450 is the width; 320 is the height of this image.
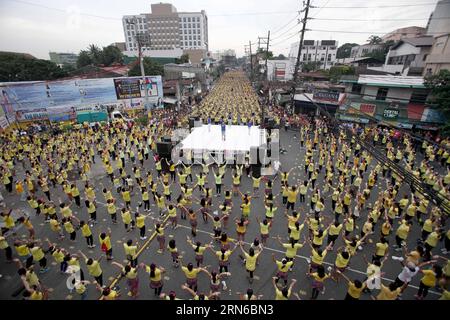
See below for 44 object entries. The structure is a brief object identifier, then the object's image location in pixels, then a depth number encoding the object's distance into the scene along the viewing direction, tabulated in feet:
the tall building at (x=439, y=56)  68.23
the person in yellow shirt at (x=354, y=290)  19.27
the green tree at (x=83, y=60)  163.32
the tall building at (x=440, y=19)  77.65
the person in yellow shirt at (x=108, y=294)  18.01
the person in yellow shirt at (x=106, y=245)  25.52
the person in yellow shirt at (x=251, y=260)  22.76
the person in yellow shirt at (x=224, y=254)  23.48
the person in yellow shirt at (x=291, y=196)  35.23
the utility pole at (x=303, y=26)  65.87
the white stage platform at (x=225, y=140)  55.47
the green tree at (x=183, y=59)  200.49
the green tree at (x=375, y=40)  202.24
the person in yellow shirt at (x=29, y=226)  29.62
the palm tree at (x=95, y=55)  166.08
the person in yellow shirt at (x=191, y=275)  21.29
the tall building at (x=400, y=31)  193.45
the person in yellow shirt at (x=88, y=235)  28.43
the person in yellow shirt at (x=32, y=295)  18.33
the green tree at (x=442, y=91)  61.36
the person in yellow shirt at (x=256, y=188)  40.38
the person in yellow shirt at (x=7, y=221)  29.12
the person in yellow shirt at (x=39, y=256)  25.08
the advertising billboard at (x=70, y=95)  77.36
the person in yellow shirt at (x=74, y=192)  37.42
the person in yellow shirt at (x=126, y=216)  30.50
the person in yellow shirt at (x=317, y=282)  21.18
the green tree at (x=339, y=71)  113.48
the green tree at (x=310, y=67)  192.22
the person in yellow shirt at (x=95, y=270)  21.56
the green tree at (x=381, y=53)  143.73
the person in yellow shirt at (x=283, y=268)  22.53
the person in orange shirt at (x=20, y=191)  40.35
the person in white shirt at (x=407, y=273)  20.94
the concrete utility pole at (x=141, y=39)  80.89
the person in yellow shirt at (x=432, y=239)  25.81
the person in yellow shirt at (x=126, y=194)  35.73
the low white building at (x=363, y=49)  195.22
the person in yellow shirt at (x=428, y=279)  20.36
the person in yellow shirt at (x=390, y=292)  18.69
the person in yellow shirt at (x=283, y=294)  18.63
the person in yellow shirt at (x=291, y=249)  24.70
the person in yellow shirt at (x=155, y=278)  21.24
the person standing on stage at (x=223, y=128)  63.44
